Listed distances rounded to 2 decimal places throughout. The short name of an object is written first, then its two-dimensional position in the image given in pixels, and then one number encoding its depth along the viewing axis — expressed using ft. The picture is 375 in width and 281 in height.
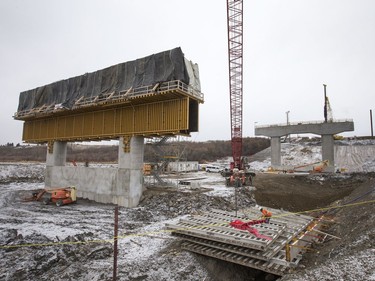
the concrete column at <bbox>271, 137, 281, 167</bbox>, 145.13
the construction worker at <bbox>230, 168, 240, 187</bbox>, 82.43
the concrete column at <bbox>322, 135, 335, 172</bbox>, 128.67
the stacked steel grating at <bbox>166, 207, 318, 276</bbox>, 29.66
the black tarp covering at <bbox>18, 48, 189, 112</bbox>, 67.67
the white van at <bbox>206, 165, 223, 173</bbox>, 158.44
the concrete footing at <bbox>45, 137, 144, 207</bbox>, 72.28
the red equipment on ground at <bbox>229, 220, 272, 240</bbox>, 33.54
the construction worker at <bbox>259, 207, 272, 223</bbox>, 37.09
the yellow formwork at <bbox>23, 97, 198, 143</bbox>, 68.03
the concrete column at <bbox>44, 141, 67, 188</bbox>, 99.60
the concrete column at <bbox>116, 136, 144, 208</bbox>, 71.72
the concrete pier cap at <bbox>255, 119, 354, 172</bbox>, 126.72
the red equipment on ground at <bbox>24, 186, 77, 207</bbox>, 73.56
